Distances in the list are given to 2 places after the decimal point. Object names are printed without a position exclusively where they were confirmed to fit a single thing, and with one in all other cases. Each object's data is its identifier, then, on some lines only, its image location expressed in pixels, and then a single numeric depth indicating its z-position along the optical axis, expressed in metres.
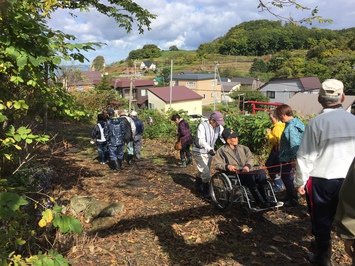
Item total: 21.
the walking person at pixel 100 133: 7.37
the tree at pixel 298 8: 3.01
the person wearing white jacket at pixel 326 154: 2.51
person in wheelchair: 4.17
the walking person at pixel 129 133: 7.43
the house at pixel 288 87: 44.86
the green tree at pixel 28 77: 1.94
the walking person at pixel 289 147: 4.13
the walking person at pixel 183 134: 7.06
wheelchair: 4.10
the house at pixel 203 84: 57.00
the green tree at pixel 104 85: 37.73
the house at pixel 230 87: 58.72
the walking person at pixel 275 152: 4.80
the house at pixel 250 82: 63.19
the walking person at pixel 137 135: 8.16
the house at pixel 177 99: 41.34
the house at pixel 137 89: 46.00
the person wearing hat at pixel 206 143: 4.78
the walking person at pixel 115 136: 6.86
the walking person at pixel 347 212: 1.64
